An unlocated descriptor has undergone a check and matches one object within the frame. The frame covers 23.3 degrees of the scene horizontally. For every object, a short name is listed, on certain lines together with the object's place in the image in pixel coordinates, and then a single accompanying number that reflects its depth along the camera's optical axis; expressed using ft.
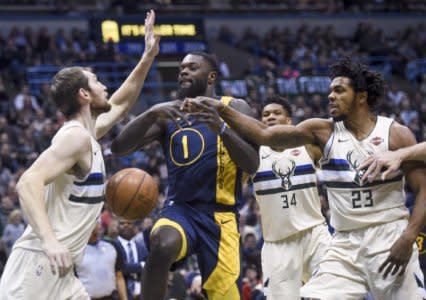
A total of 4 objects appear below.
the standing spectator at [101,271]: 36.50
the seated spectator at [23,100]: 66.44
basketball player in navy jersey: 25.64
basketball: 27.99
